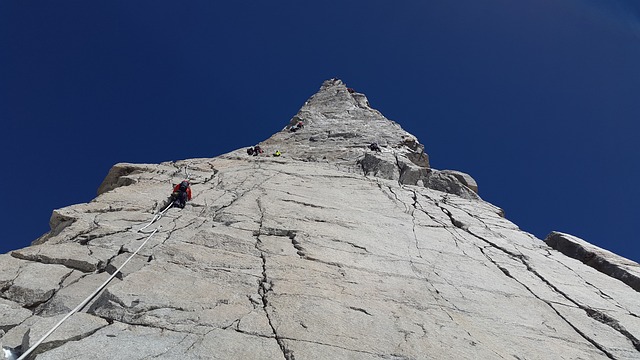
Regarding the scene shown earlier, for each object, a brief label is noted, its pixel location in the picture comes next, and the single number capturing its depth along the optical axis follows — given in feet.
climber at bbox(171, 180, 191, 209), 32.62
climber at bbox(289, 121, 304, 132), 93.03
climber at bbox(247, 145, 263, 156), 65.29
